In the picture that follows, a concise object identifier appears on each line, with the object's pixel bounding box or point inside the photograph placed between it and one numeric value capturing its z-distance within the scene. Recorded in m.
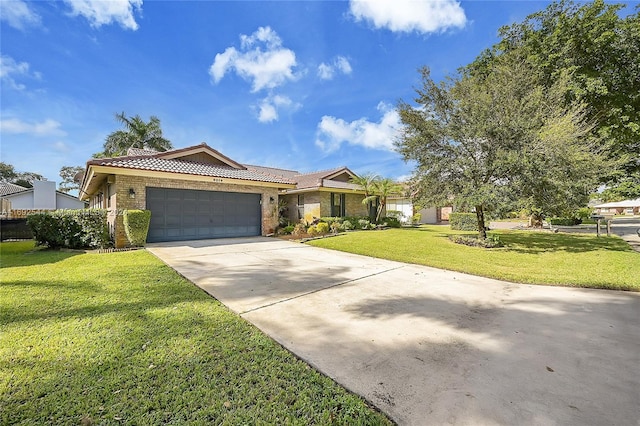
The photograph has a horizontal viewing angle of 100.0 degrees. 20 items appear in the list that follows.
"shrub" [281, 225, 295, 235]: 15.88
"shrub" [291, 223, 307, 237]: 15.67
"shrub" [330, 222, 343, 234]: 16.59
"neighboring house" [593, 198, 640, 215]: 24.25
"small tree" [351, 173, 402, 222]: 19.36
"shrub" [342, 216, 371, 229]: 18.19
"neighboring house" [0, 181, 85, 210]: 26.86
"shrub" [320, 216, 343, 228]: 17.46
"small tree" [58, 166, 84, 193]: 45.40
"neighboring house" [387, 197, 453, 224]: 27.35
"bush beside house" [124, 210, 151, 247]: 10.03
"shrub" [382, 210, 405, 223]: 25.11
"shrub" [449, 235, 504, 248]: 11.58
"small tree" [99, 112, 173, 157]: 29.02
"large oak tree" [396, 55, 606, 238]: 10.38
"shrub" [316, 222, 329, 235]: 15.98
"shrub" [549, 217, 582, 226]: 23.69
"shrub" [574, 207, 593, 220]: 27.27
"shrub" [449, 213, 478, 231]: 19.45
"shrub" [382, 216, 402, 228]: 21.58
